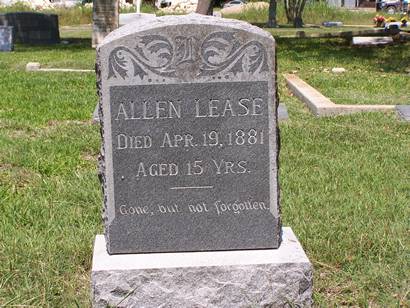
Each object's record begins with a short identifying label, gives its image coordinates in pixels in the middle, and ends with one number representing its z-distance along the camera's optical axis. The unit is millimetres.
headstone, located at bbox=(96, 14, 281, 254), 3652
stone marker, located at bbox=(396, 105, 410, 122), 8938
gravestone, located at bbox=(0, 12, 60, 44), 24016
